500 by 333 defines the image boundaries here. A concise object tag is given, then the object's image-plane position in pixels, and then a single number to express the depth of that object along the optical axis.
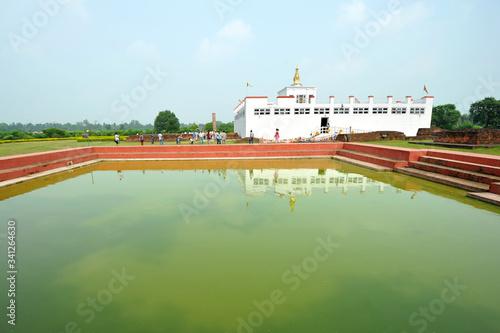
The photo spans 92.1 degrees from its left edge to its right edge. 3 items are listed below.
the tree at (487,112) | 45.16
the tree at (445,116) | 54.47
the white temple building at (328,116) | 26.58
